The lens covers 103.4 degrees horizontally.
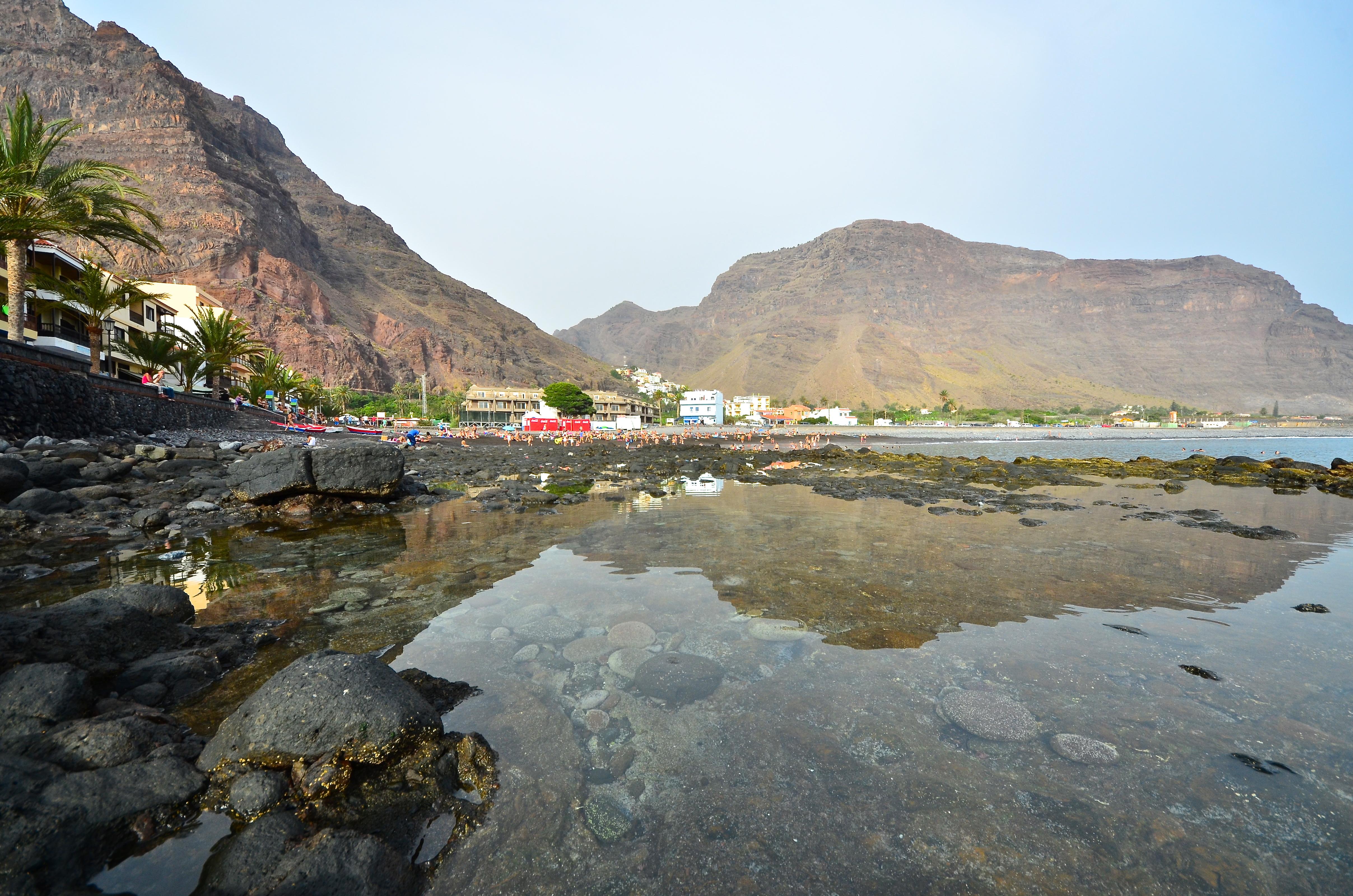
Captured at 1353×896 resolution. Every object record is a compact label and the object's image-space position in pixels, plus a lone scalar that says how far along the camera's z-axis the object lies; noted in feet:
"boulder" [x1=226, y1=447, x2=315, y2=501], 37.47
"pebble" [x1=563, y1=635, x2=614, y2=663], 16.06
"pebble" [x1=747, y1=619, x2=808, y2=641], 17.81
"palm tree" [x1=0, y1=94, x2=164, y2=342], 56.65
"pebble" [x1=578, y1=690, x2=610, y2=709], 13.41
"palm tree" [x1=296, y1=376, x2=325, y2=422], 228.02
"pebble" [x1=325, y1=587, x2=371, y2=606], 20.83
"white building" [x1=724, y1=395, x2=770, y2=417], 516.73
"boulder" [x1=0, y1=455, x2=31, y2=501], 30.12
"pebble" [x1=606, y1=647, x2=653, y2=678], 15.35
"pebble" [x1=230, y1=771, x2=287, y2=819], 9.08
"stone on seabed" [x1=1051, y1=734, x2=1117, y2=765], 11.48
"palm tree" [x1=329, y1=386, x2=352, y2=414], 287.07
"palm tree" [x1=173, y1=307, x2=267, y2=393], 114.62
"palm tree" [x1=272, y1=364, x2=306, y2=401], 191.62
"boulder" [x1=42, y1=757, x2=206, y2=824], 8.30
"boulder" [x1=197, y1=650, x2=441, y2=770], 10.17
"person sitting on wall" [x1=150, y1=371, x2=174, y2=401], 83.41
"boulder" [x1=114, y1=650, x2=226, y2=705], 13.05
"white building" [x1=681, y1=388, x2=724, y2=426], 439.63
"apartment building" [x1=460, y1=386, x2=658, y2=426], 352.69
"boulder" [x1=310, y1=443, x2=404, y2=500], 39.45
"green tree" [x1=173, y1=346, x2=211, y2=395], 104.58
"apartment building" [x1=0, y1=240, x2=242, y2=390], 92.38
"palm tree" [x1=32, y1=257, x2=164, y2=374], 79.15
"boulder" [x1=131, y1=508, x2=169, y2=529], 30.27
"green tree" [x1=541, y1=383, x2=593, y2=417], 321.32
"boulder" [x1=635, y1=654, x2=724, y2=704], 14.10
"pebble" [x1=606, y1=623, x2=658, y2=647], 17.29
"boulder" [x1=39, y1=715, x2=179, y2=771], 9.36
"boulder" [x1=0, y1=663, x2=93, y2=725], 10.08
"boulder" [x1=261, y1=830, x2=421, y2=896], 7.46
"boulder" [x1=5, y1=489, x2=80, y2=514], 29.01
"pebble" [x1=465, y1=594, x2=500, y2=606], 20.83
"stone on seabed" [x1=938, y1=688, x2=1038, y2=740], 12.42
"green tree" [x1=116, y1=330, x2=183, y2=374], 96.43
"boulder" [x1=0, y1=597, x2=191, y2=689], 12.58
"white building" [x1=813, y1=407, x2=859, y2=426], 427.33
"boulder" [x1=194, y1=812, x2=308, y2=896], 7.46
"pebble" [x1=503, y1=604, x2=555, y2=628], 18.85
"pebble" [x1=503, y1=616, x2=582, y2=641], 17.57
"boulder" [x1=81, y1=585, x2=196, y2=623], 15.71
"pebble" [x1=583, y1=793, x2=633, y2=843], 9.27
